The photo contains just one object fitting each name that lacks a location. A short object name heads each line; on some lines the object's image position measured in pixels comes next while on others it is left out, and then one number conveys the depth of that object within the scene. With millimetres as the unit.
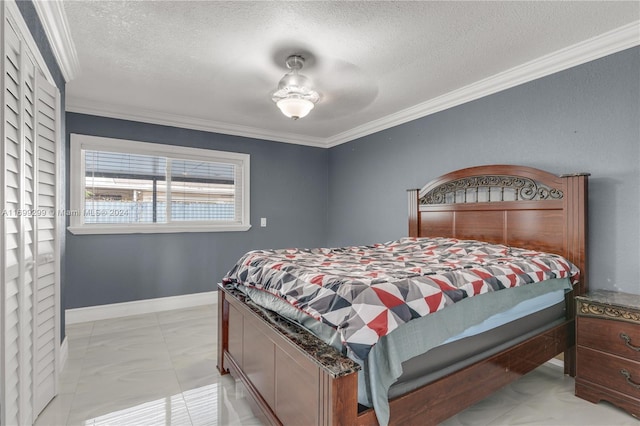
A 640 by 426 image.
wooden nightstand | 1848
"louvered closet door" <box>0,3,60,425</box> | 1358
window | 3555
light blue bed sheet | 1271
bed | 1270
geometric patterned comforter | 1302
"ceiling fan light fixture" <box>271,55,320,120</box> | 2514
